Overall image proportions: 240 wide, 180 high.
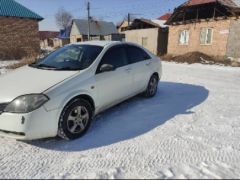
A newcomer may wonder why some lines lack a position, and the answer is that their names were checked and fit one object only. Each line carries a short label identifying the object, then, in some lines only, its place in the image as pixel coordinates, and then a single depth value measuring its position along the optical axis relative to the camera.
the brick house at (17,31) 16.49
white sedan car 2.58
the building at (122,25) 34.60
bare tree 63.83
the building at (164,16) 38.15
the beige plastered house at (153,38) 19.36
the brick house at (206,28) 14.15
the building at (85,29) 36.20
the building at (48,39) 51.39
